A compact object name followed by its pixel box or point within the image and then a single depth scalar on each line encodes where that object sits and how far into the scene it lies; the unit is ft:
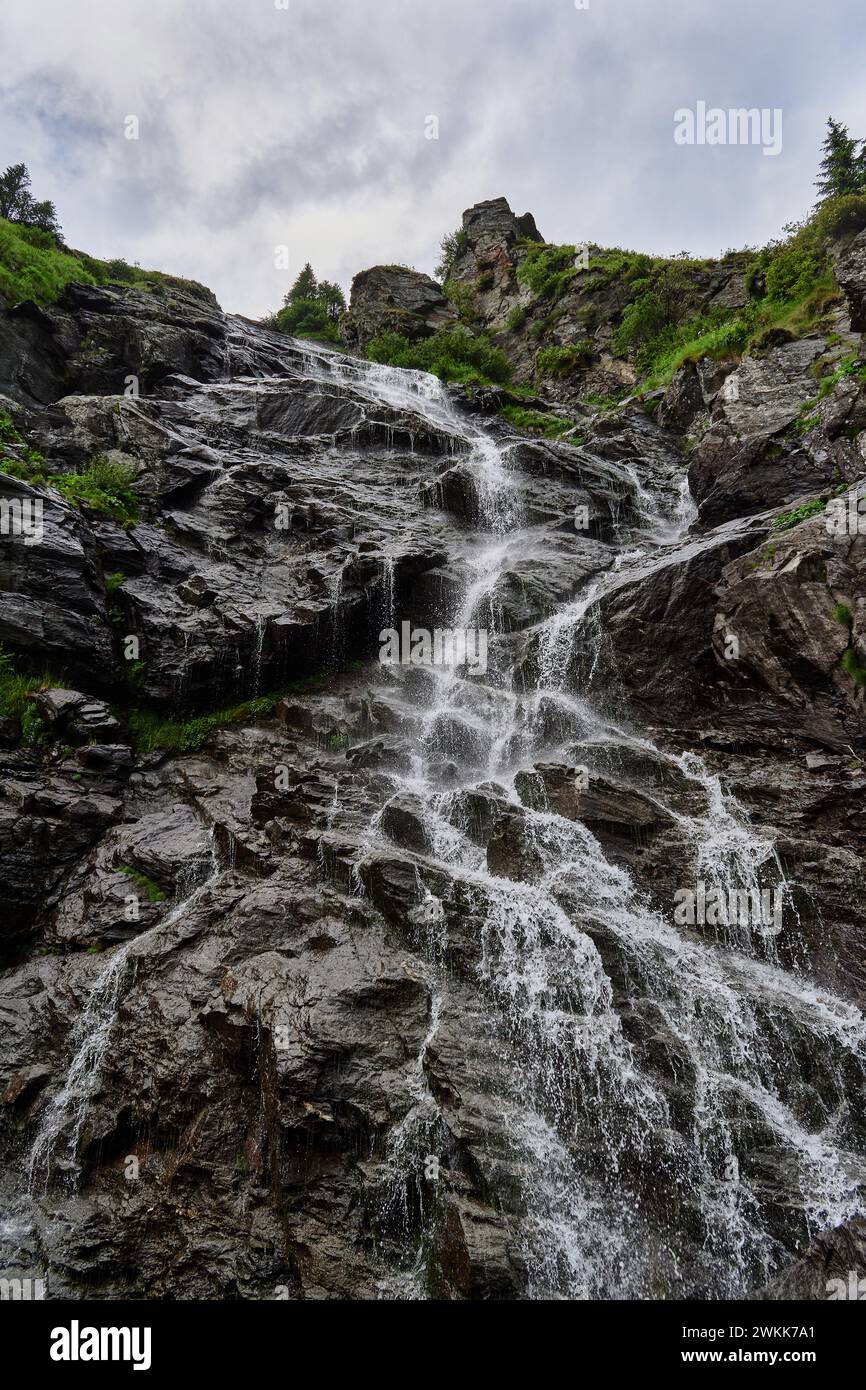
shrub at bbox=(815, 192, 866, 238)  66.74
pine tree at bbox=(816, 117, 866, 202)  85.05
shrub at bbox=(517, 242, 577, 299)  122.50
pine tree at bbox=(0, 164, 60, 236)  104.17
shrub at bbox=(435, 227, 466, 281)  157.79
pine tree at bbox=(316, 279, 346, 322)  161.58
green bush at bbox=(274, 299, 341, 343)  150.82
